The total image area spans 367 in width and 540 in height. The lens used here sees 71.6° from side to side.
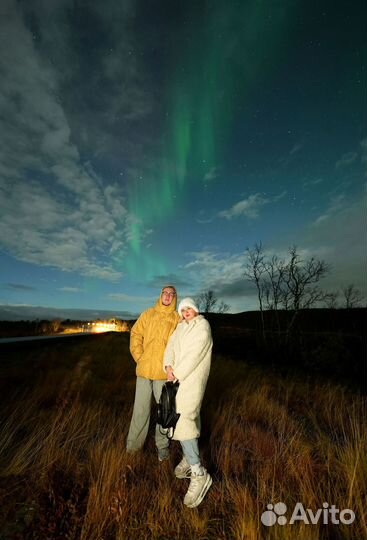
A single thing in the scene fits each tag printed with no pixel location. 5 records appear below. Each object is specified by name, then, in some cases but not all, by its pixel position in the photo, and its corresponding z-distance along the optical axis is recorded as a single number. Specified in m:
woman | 2.26
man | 2.98
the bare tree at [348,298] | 46.69
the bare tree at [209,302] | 53.56
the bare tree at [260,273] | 27.73
